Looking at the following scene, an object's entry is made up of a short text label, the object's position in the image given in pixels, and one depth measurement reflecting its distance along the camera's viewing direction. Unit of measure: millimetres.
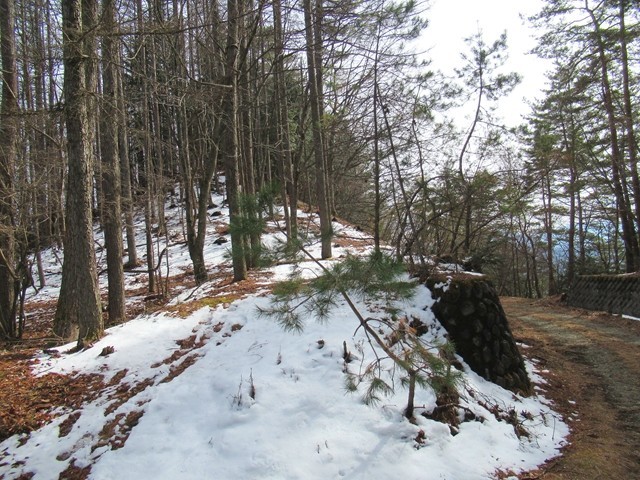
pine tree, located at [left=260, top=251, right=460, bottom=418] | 3357
